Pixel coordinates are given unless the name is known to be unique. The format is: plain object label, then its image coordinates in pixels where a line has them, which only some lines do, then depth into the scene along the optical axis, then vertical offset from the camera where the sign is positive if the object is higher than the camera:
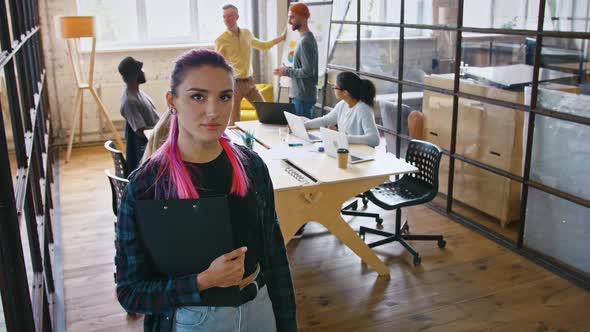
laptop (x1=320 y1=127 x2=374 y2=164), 3.59 -0.80
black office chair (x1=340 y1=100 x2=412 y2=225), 4.80 -0.96
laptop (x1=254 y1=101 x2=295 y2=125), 4.61 -0.75
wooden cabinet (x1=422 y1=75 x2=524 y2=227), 4.12 -0.96
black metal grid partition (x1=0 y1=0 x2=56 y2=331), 1.67 -0.64
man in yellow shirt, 6.09 -0.38
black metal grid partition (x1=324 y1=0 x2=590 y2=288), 3.56 -0.66
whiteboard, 5.98 -0.20
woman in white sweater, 4.00 -0.65
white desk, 3.29 -0.97
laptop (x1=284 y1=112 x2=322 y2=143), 4.09 -0.80
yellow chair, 6.52 -1.04
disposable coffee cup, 3.49 -0.85
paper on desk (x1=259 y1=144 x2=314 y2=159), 3.75 -0.89
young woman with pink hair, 1.34 -0.44
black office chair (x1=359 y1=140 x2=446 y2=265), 3.81 -1.19
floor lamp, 5.83 -0.39
